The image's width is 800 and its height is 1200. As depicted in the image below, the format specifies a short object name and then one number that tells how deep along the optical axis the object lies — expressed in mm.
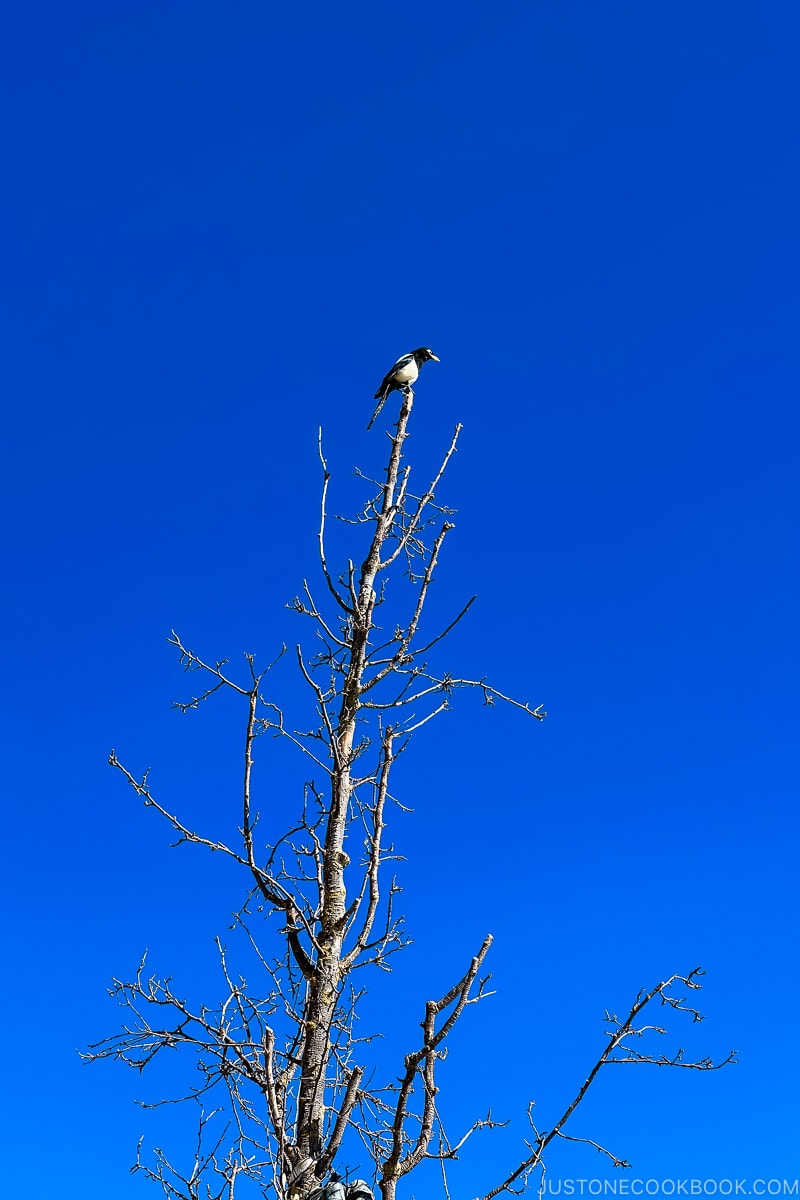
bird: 6000
